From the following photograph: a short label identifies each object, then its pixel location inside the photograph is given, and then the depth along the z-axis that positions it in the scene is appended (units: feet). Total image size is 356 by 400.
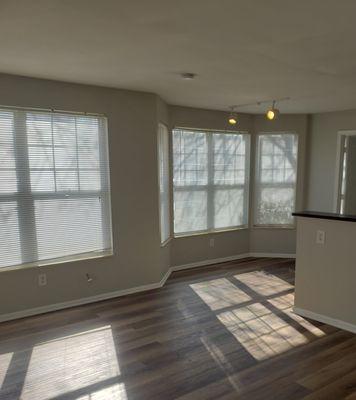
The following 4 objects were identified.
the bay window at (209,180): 15.71
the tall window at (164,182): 13.87
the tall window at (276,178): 17.63
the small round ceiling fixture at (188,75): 9.64
